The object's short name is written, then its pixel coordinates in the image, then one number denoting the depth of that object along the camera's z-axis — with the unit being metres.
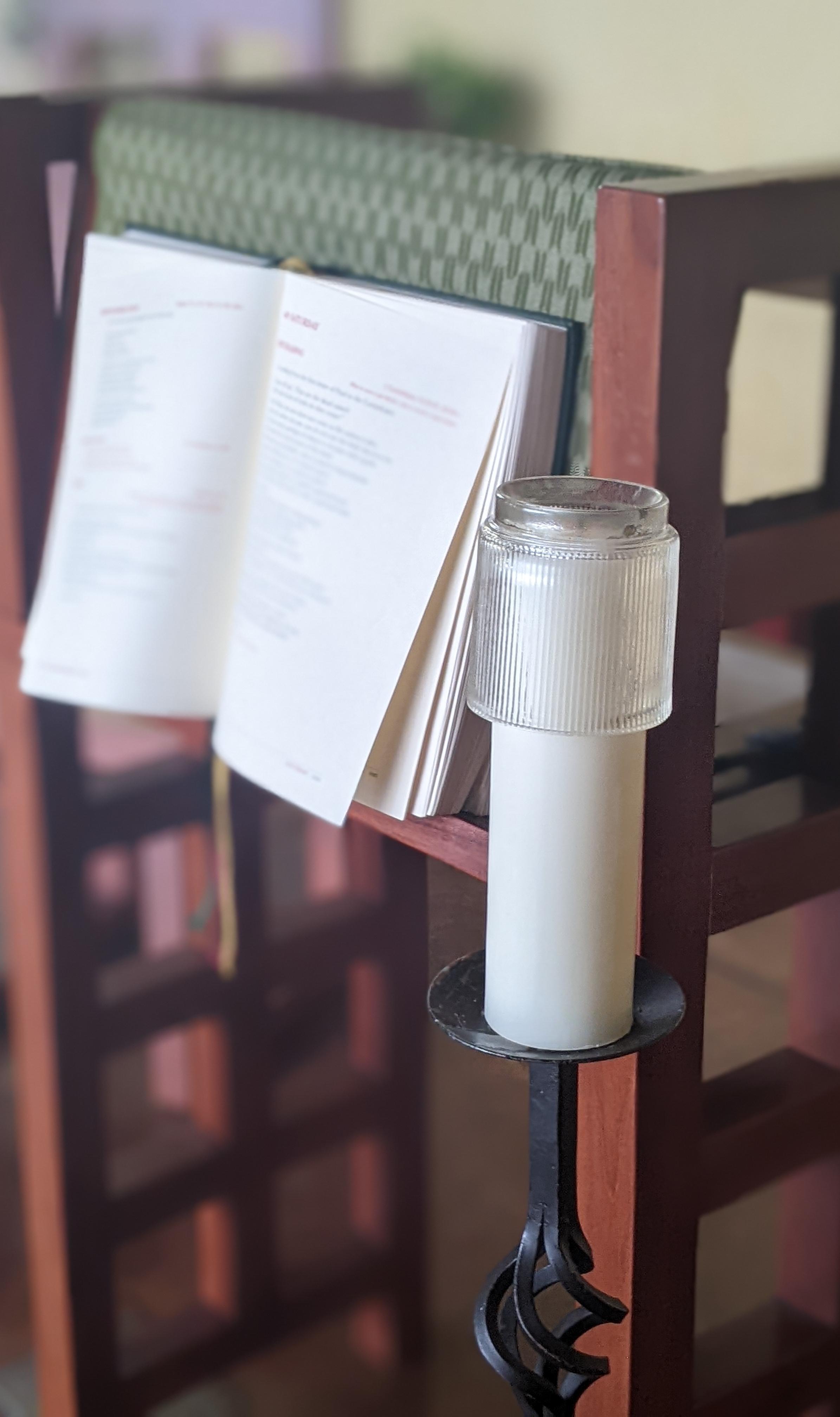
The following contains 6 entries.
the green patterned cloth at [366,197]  0.73
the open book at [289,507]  0.71
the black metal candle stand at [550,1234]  0.62
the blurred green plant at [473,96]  1.62
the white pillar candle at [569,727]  0.55
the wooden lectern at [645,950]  0.63
